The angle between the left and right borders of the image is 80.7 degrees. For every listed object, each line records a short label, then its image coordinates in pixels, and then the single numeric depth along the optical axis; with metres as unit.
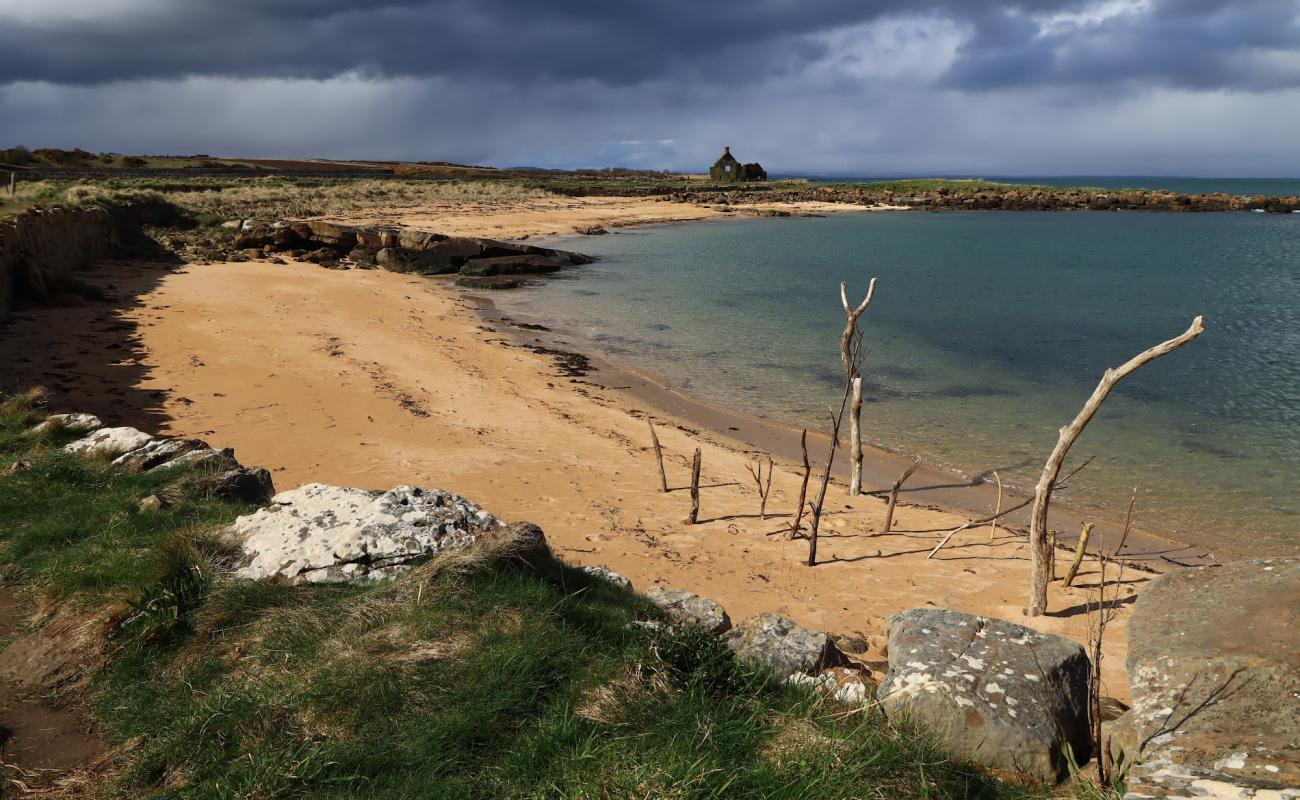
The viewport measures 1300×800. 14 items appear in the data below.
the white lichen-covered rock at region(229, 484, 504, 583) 5.29
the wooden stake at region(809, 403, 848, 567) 9.28
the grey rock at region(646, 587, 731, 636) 6.42
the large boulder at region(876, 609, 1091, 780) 4.13
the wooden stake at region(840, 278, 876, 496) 11.56
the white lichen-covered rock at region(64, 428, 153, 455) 7.71
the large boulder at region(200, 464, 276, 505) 7.04
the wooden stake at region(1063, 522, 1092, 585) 9.25
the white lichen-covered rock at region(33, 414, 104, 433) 8.38
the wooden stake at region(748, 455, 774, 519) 10.81
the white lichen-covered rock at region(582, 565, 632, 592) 6.74
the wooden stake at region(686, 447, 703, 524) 10.59
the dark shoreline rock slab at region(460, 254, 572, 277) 34.66
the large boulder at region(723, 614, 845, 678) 5.03
